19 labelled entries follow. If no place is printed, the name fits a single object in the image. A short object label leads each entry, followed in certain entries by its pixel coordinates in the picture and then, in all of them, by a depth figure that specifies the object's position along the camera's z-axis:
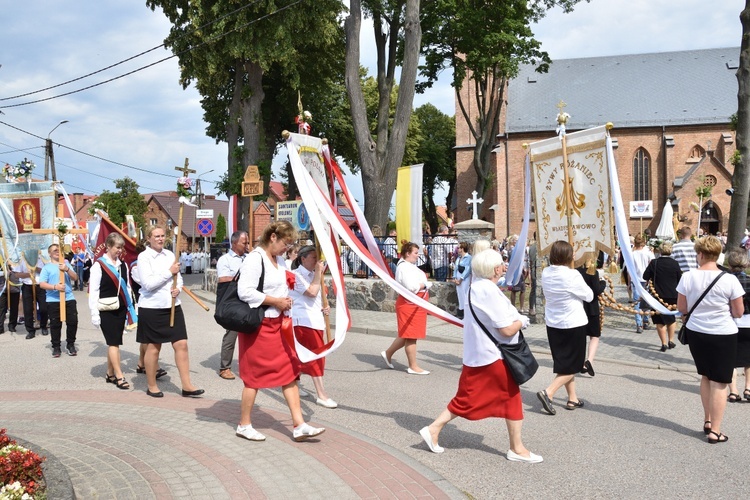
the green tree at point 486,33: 25.58
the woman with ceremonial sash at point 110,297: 7.33
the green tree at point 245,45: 21.73
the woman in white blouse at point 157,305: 6.62
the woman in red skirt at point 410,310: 7.96
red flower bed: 3.43
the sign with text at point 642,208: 40.22
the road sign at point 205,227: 26.15
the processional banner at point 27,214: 11.18
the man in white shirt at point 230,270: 7.60
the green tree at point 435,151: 55.72
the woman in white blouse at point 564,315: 6.00
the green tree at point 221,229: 64.94
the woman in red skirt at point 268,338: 5.12
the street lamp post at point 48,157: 28.39
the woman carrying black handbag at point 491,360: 4.73
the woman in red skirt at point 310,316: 6.39
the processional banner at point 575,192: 7.84
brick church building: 42.94
